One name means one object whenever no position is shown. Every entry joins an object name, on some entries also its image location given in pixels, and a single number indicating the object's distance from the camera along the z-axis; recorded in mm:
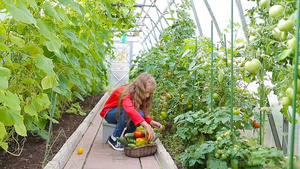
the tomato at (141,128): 3490
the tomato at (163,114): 3871
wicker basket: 3230
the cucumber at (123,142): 3328
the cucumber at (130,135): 3402
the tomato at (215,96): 2738
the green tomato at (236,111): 2385
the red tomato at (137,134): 3369
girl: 3334
